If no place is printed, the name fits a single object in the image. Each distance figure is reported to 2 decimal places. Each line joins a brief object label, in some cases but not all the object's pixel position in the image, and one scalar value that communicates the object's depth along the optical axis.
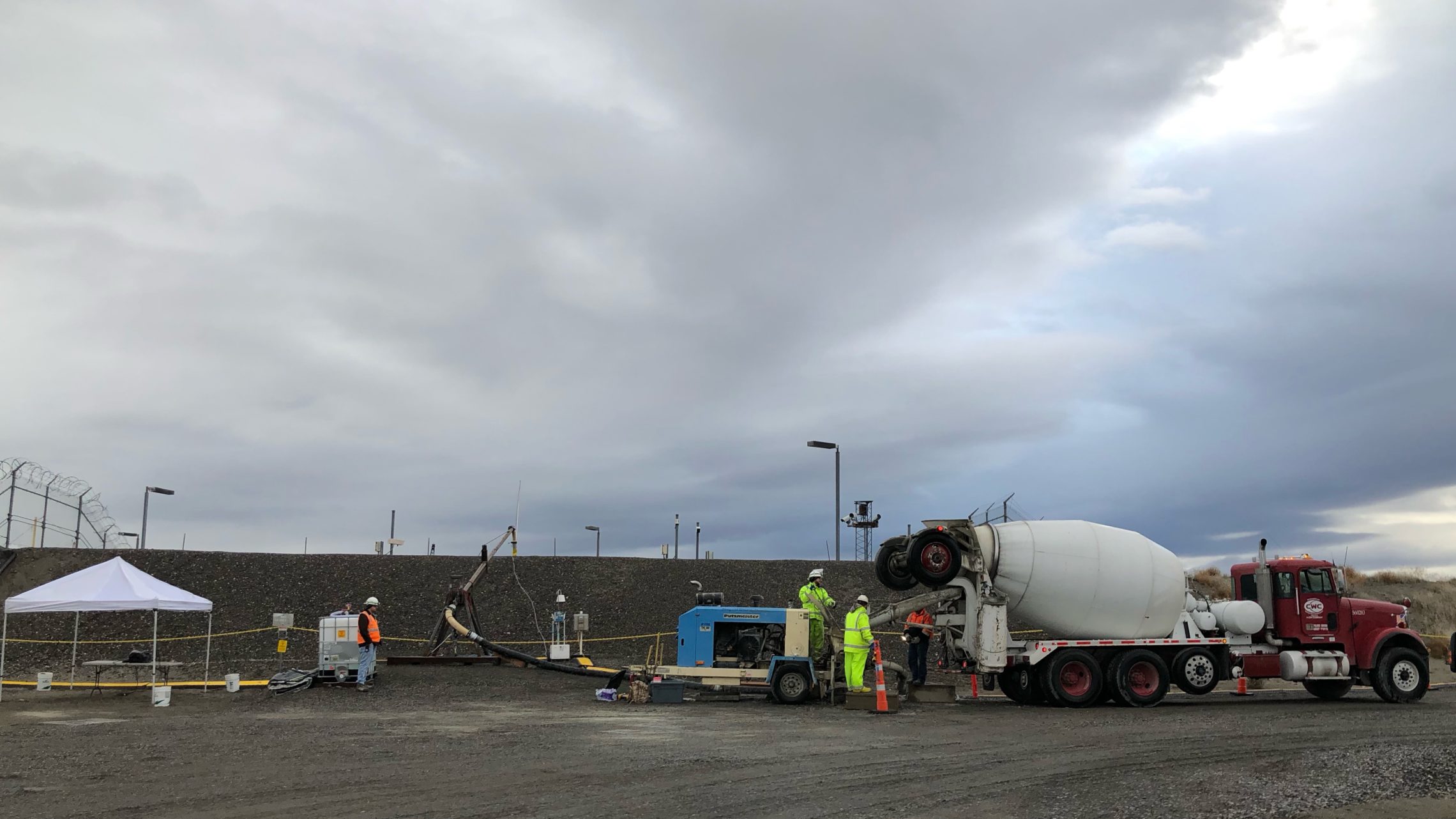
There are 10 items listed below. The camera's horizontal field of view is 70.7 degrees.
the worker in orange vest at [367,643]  21.17
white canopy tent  19.66
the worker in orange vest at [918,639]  20.25
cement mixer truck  19.28
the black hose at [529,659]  24.02
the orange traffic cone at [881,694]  17.47
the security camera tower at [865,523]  44.50
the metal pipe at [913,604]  19.86
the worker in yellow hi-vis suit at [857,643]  17.88
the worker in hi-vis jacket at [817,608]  19.58
